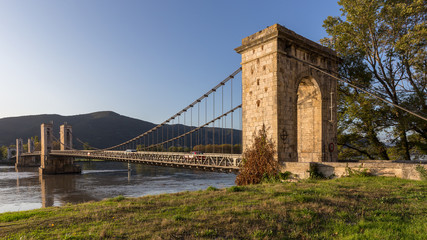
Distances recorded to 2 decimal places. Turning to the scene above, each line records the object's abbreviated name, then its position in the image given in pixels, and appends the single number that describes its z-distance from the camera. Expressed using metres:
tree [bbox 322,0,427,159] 17.14
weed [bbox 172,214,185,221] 5.37
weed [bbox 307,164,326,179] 12.40
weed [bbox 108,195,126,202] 8.57
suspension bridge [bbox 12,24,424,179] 14.06
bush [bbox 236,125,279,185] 13.65
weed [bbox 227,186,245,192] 9.13
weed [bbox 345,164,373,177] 11.44
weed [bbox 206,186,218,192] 9.74
